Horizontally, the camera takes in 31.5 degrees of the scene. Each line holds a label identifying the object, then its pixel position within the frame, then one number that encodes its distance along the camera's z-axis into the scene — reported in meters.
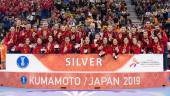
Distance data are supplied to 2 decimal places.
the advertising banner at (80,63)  8.97
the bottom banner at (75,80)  8.81
